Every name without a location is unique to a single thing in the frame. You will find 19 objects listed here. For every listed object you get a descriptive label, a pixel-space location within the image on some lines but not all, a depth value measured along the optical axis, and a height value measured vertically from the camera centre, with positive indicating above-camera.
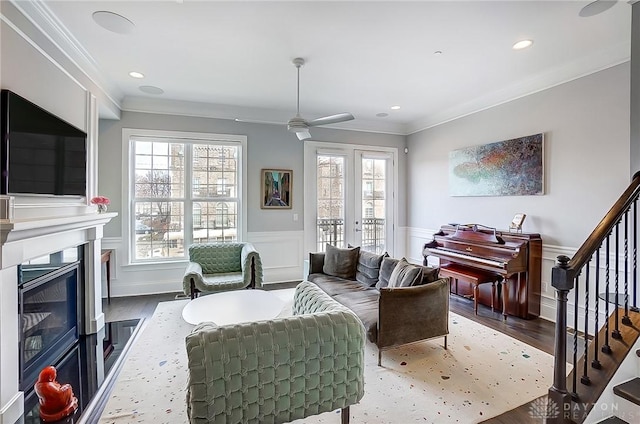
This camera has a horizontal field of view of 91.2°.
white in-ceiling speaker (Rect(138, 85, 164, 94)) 4.14 +1.62
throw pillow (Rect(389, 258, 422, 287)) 2.83 -0.60
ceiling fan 3.28 +0.97
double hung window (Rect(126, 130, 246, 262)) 4.74 +0.28
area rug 2.06 -1.32
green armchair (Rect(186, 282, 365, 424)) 1.46 -0.81
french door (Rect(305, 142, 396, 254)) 5.55 +0.25
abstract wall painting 3.82 +0.59
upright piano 3.67 -0.63
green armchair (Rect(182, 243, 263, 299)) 3.70 -0.76
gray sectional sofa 2.63 -0.88
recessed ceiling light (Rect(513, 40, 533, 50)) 2.91 +1.59
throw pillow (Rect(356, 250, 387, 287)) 3.68 -0.70
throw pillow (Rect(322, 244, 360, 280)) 4.00 -0.67
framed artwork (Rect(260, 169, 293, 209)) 5.24 +0.37
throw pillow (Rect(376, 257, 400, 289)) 3.39 -0.66
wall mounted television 2.04 +0.45
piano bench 3.79 -0.81
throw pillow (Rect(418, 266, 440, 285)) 2.85 -0.58
